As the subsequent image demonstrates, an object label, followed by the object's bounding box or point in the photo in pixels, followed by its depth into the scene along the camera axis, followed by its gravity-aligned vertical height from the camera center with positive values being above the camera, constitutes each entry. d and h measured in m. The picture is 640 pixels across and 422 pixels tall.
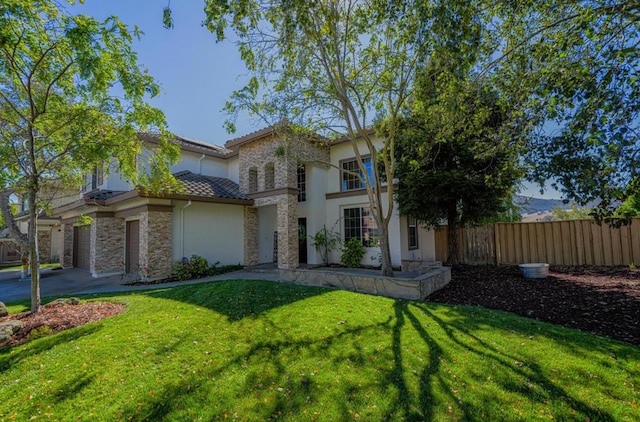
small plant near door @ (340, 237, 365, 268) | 12.98 -1.13
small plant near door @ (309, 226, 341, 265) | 13.91 -0.66
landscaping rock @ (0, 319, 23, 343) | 5.16 -1.63
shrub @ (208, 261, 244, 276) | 12.69 -1.64
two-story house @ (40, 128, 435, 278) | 12.02 +0.72
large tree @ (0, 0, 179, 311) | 5.29 +2.84
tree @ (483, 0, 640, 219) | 3.89 +1.96
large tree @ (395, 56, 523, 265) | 6.76 +2.14
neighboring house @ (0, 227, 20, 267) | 21.36 -1.31
